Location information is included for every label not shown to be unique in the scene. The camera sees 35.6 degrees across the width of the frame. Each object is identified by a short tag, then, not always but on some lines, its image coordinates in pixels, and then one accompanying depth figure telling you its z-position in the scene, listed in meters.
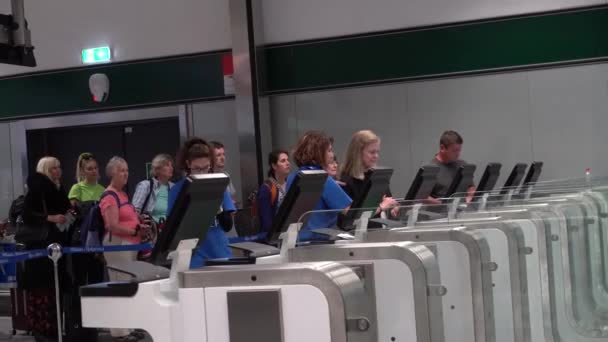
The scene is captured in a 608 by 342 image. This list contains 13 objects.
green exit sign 10.71
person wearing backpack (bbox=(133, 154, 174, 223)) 7.52
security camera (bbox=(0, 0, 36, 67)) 7.66
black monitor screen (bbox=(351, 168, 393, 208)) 4.30
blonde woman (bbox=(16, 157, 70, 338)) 7.15
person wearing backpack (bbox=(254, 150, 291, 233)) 5.86
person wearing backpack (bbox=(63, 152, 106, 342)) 7.17
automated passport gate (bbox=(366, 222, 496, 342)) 3.57
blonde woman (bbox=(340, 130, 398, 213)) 5.25
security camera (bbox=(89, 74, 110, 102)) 10.67
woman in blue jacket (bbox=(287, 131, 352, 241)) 3.58
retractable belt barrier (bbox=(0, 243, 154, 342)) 6.57
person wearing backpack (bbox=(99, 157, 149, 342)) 6.75
